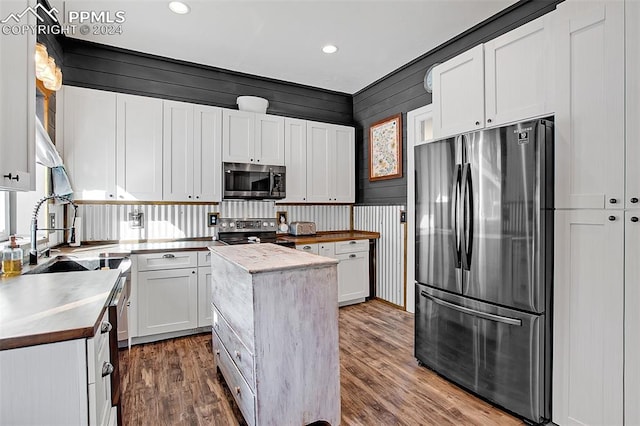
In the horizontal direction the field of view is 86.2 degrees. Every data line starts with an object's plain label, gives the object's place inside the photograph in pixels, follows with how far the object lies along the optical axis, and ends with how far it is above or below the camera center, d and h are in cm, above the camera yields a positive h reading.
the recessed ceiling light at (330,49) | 345 +168
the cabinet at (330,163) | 432 +65
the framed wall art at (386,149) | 411 +81
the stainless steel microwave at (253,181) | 371 +36
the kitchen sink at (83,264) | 216 -34
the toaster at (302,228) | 421 -19
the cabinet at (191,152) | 347 +63
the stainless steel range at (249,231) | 369 -21
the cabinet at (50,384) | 94 -49
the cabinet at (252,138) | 376 +86
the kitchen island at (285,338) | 173 -67
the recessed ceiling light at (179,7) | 271 +166
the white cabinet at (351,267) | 408 -67
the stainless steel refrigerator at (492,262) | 190 -31
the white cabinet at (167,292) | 308 -74
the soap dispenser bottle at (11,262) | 170 -24
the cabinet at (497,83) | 203 +87
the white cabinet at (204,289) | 331 -74
